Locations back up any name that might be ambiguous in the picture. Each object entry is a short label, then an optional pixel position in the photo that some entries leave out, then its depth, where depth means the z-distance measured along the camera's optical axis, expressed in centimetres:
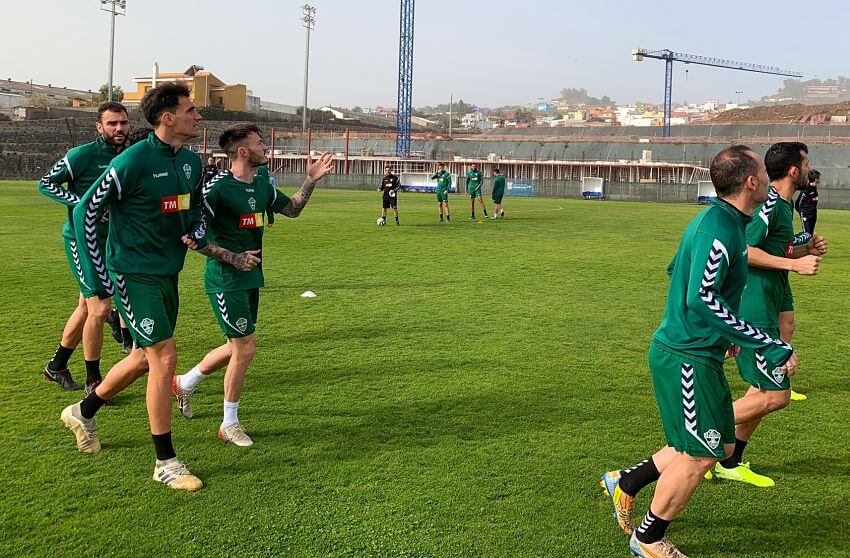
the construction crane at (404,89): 9450
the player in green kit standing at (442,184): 2640
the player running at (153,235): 477
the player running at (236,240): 555
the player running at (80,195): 650
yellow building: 10981
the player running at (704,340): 367
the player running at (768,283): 497
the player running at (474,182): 2871
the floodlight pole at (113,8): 6662
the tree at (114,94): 10669
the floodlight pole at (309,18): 8312
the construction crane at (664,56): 13338
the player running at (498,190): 2872
